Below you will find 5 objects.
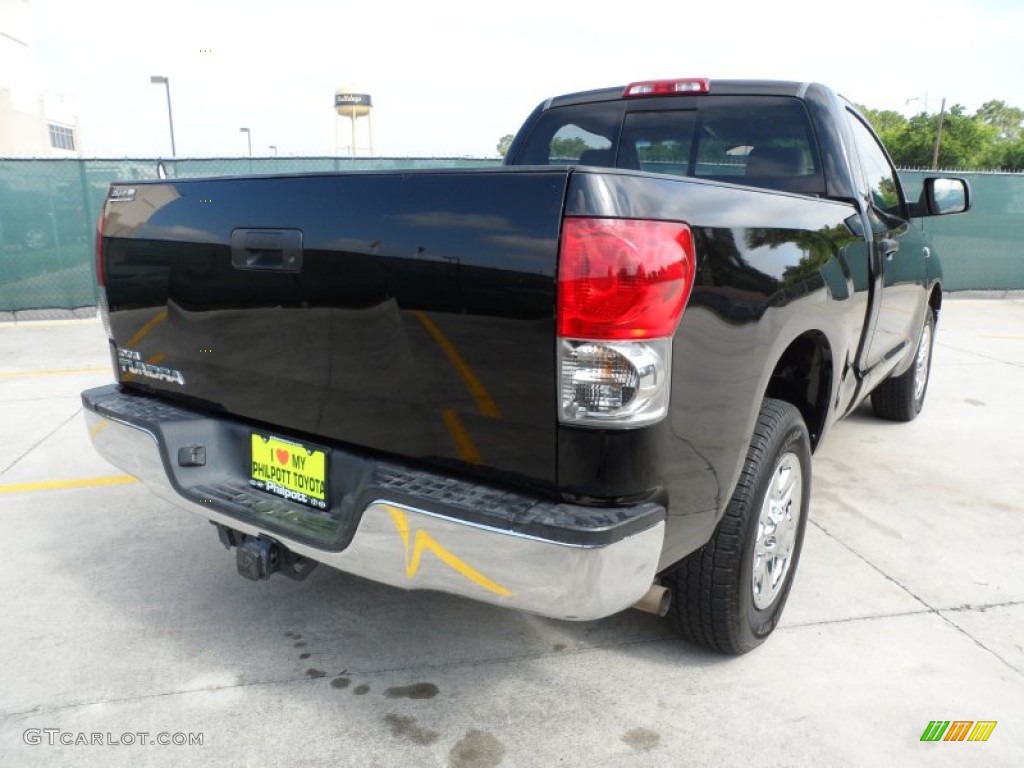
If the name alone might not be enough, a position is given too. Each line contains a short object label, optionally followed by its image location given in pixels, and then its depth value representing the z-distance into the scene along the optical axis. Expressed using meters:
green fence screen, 9.78
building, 49.22
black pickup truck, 1.85
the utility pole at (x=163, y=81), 27.45
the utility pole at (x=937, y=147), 48.86
